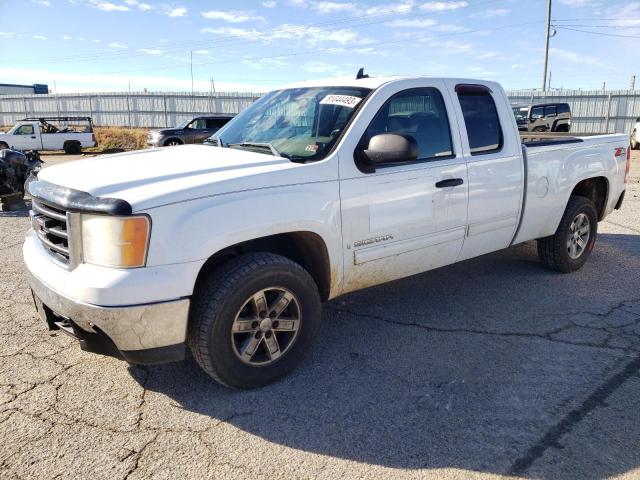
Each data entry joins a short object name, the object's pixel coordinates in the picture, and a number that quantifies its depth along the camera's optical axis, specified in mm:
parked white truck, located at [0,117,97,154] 23578
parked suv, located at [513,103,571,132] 23453
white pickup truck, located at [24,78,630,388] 2738
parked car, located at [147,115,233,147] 21438
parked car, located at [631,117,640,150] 21609
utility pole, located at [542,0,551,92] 38888
